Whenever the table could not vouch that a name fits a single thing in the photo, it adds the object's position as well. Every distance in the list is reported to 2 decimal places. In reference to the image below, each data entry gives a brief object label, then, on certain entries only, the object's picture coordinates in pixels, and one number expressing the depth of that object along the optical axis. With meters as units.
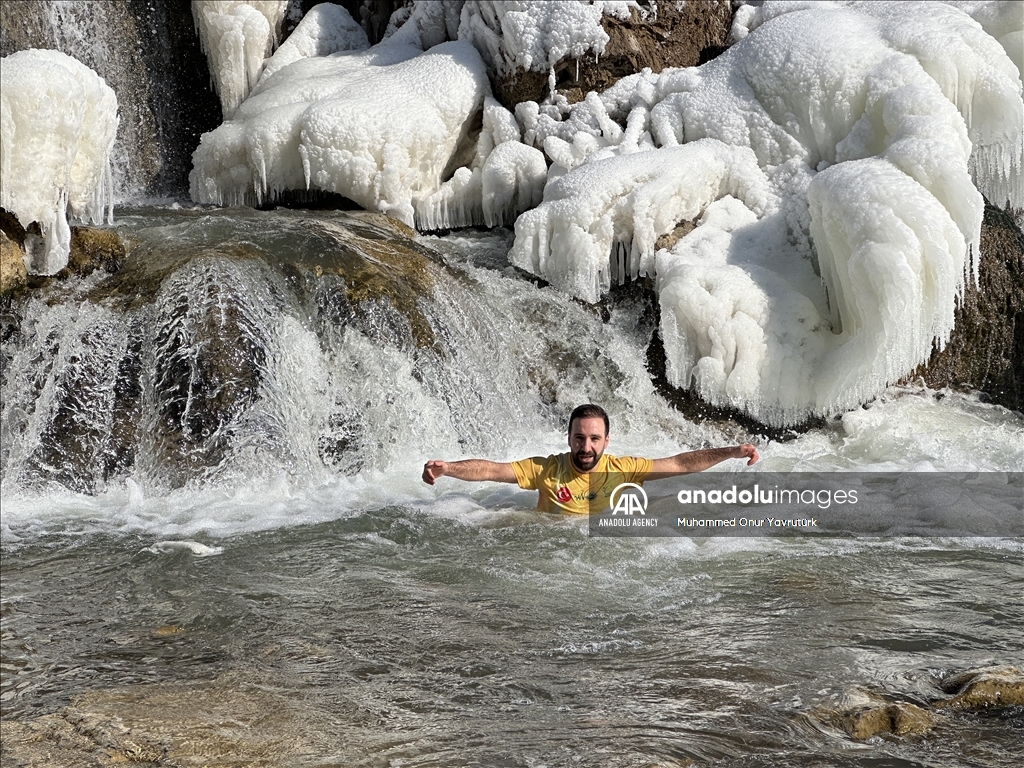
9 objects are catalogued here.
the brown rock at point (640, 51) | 9.34
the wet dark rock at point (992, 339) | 7.92
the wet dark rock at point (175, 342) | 6.27
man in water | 5.07
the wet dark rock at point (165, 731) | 2.84
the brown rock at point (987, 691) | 3.22
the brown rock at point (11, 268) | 6.56
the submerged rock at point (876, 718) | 3.07
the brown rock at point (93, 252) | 6.88
